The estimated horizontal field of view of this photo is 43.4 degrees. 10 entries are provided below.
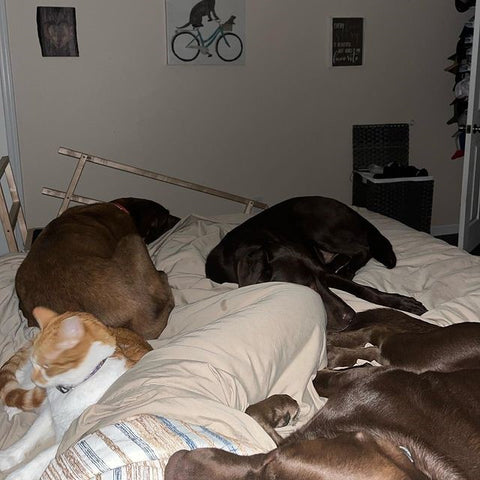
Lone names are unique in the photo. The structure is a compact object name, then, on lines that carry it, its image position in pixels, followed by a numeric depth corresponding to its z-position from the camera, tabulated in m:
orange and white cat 1.47
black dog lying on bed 2.23
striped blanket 0.94
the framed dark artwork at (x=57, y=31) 3.77
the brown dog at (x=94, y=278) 1.96
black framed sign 4.40
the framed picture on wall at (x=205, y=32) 4.00
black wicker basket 4.29
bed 1.02
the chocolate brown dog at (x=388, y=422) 0.86
